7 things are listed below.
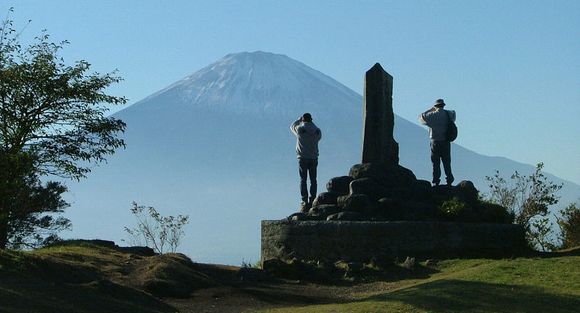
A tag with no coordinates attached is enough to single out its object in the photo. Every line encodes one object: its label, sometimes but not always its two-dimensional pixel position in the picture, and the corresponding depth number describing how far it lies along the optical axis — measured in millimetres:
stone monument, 20828
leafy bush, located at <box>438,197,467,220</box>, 21828
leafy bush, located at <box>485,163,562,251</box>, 29297
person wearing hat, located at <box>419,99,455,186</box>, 23766
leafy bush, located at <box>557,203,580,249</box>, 27472
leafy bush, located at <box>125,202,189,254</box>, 29375
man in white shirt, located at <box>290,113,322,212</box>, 23719
